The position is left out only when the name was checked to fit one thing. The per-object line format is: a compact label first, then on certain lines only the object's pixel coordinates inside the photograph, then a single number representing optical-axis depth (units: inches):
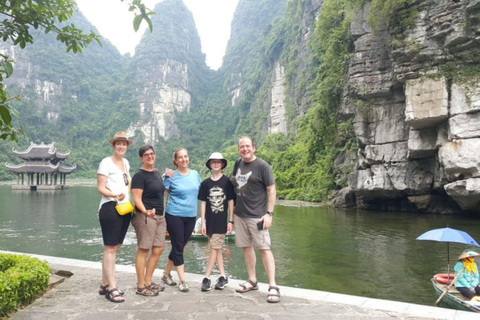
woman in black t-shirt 154.6
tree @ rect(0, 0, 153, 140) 113.9
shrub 129.4
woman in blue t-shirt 163.8
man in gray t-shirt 160.1
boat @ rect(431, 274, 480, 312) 200.8
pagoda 1587.1
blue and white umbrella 242.7
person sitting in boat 215.0
